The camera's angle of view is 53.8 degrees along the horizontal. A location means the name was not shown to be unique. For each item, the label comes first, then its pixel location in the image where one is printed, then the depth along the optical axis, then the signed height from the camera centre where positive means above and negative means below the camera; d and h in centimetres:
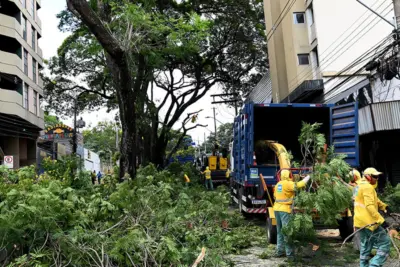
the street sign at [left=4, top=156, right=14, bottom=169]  1594 +109
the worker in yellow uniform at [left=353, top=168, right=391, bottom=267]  517 -76
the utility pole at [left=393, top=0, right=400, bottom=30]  960 +375
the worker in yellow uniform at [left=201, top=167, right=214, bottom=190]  2177 -22
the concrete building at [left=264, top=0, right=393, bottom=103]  2020 +697
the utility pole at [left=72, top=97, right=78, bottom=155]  2647 +277
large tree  1003 +545
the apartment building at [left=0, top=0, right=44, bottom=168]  2495 +740
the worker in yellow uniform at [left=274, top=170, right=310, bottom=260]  668 -56
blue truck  957 +95
